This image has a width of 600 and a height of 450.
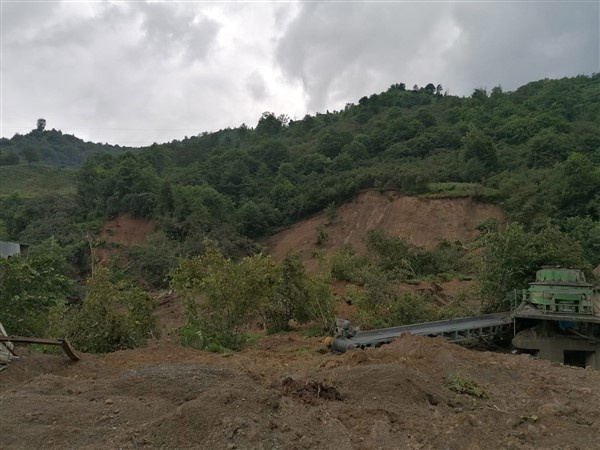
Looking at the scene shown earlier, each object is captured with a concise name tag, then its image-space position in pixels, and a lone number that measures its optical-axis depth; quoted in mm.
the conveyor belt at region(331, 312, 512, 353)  11773
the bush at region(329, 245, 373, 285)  22942
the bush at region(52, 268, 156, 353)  11078
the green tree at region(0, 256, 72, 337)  11305
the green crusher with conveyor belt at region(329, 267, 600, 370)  13172
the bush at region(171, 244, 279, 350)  11969
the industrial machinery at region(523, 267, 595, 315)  13453
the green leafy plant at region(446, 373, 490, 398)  7848
